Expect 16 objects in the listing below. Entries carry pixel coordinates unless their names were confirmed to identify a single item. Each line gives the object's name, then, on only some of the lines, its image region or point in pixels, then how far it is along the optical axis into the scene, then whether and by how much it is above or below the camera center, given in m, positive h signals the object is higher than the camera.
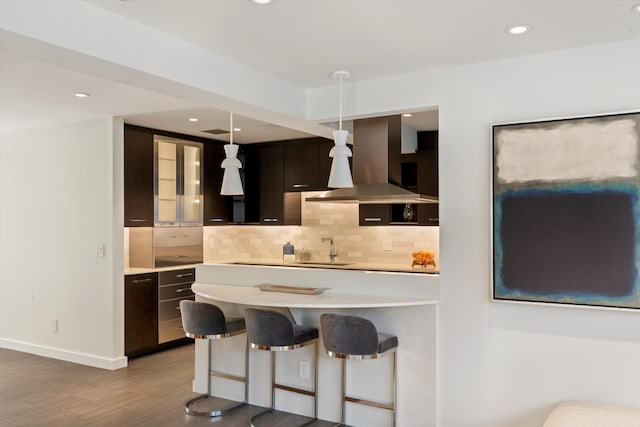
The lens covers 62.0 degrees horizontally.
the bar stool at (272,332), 3.73 -0.82
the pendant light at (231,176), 4.00 +0.31
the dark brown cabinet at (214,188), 6.90 +0.39
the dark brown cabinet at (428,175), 6.16 +0.50
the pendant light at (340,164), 3.47 +0.35
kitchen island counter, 3.73 -0.83
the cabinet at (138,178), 5.82 +0.44
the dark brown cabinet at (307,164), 6.85 +0.70
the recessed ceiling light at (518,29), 2.89 +1.04
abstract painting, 3.09 +0.04
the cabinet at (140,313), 5.66 -1.04
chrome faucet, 7.04 -0.44
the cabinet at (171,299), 6.07 -0.95
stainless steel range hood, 4.36 +0.47
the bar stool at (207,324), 4.09 -0.83
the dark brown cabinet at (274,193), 7.19 +0.33
